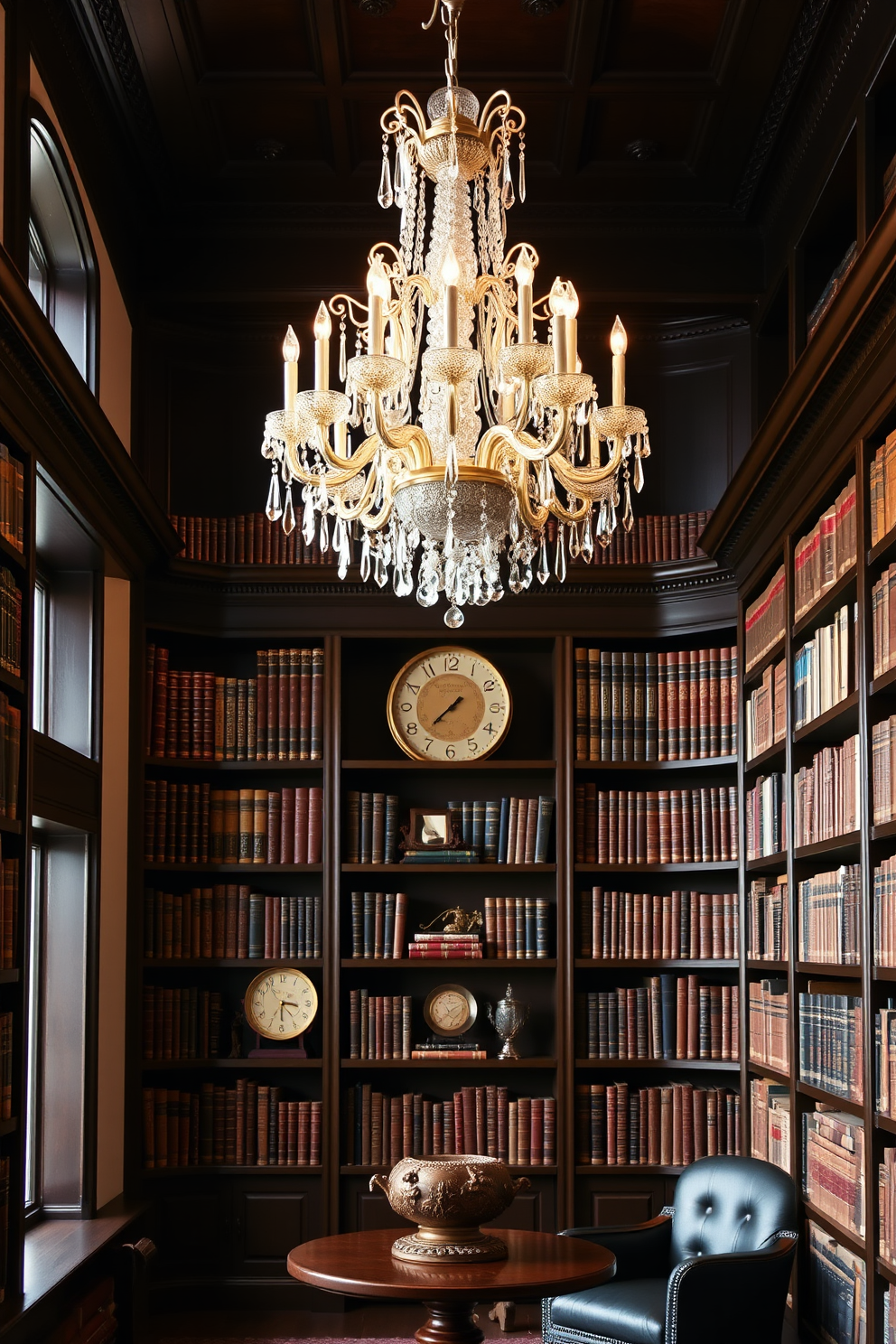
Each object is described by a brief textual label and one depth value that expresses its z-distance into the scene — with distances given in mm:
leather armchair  4434
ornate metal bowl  4227
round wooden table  3918
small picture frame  6590
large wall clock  6680
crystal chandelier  3508
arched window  5055
